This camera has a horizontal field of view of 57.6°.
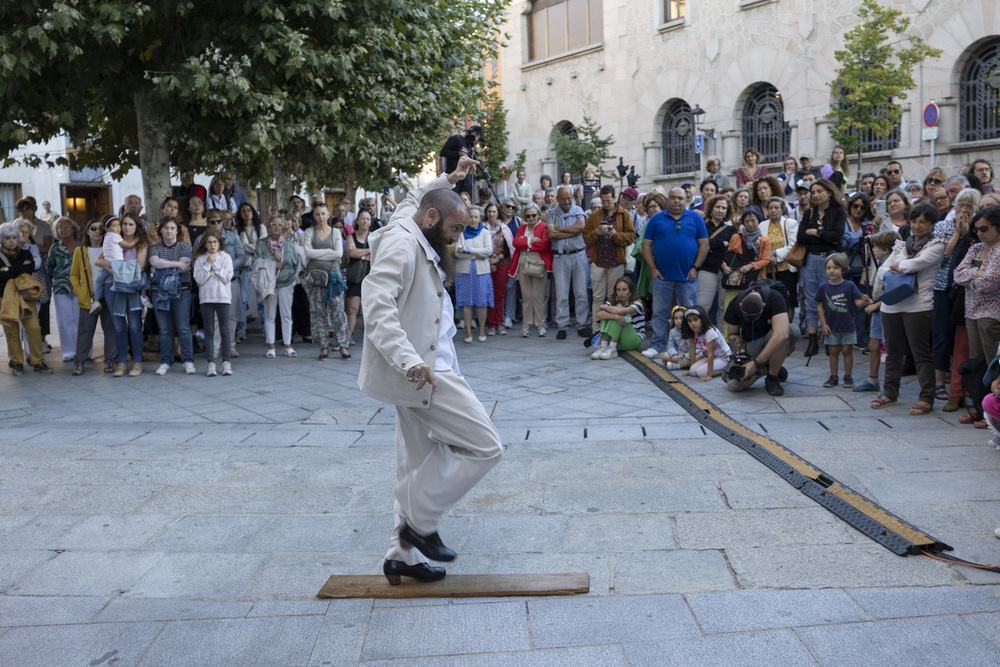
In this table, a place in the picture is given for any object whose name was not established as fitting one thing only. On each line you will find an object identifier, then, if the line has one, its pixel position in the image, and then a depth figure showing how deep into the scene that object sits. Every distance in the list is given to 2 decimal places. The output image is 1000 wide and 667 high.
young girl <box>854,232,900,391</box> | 8.60
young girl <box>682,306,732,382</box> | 9.60
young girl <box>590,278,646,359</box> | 11.18
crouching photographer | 8.69
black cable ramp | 4.58
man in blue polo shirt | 10.72
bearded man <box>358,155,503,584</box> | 4.18
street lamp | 22.81
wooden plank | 4.18
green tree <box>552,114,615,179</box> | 26.19
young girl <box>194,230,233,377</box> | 10.55
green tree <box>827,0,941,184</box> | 15.84
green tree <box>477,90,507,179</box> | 28.78
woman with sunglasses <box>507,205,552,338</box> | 13.06
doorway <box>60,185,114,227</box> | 30.94
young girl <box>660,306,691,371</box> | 10.18
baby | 10.55
